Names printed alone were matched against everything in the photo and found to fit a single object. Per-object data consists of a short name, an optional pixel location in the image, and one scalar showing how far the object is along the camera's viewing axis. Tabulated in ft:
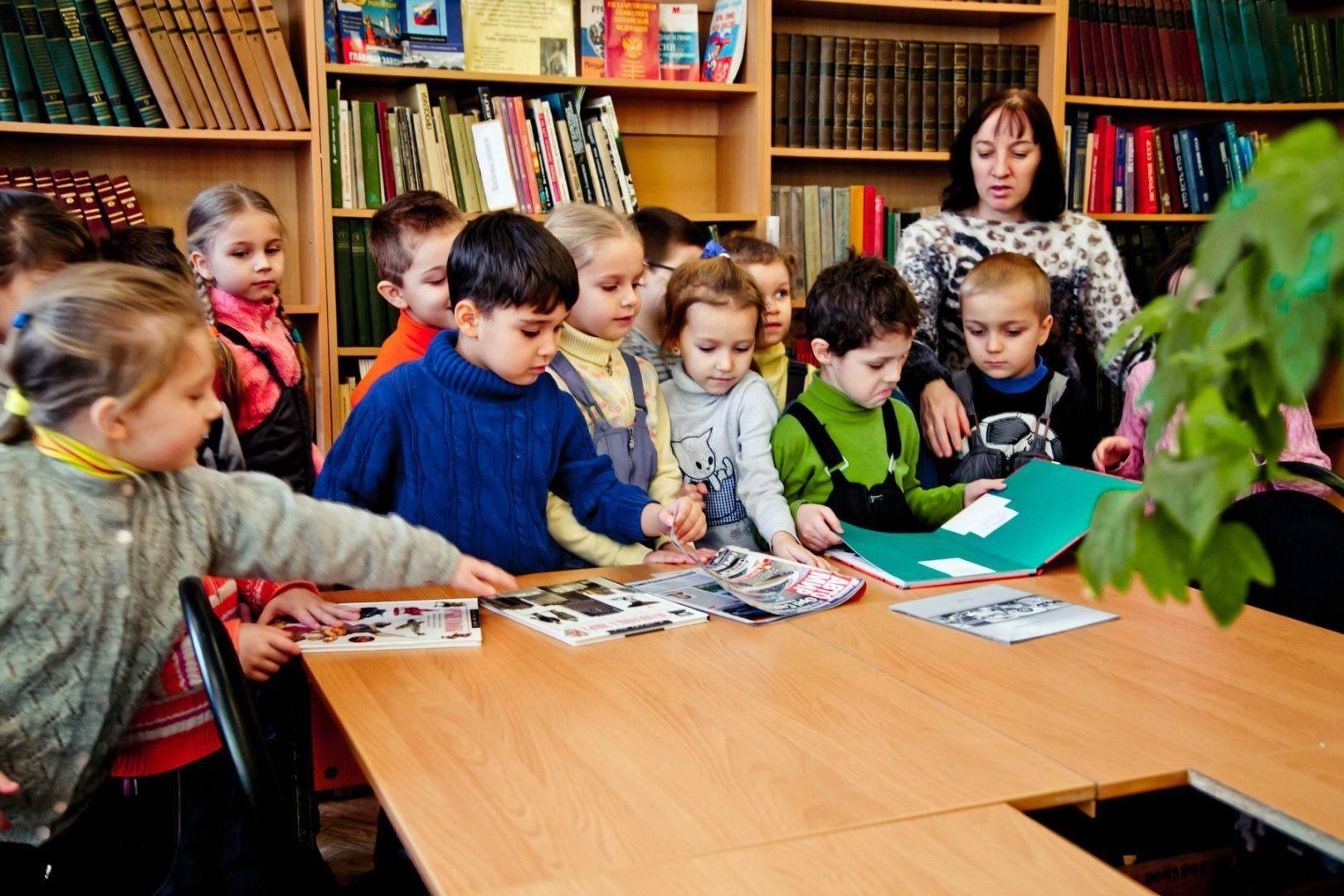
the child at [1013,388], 8.20
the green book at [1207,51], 13.66
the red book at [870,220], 13.33
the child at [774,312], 8.78
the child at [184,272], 6.91
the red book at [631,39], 12.38
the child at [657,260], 8.45
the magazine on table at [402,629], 4.96
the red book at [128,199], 11.00
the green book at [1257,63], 13.87
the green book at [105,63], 10.44
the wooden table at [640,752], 3.24
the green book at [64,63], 10.32
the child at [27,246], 5.81
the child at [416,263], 8.27
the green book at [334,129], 11.16
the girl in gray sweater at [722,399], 7.54
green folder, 6.27
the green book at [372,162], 11.34
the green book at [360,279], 11.34
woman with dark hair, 9.25
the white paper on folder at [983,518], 6.82
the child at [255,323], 8.26
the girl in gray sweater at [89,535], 4.10
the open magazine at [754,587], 5.51
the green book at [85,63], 10.37
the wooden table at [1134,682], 3.88
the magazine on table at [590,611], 5.17
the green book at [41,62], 10.25
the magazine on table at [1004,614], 5.21
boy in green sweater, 7.60
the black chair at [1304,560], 6.20
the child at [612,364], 7.34
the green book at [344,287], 11.30
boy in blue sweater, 6.36
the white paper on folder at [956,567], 6.24
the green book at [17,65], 10.19
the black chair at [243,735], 3.40
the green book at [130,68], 10.45
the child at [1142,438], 7.63
